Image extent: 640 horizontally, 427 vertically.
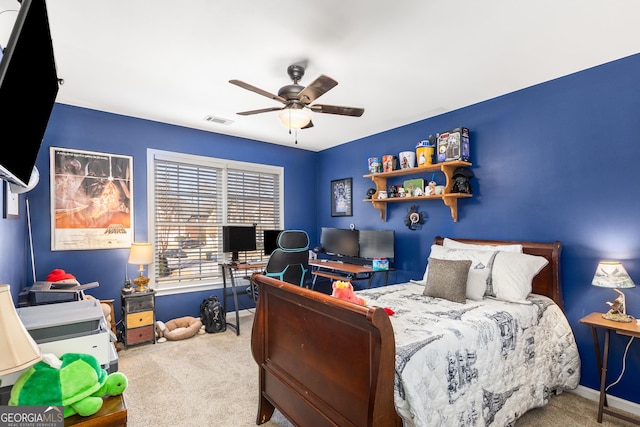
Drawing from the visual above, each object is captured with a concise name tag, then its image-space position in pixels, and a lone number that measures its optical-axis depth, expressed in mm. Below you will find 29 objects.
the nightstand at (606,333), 2055
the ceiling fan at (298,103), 2295
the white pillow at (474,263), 2555
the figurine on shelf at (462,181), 3326
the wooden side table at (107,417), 1035
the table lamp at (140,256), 3463
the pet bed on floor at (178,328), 3607
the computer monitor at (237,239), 4332
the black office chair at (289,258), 3691
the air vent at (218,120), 3818
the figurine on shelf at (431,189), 3541
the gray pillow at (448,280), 2488
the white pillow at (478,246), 2863
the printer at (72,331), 1367
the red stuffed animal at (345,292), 1938
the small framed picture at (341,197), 4902
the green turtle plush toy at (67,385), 996
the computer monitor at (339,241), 4457
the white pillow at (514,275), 2520
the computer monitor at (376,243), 4035
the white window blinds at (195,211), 4008
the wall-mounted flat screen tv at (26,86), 1048
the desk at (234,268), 3859
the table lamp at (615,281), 2148
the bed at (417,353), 1456
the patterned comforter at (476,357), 1546
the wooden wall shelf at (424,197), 3338
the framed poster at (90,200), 3324
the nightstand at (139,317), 3395
